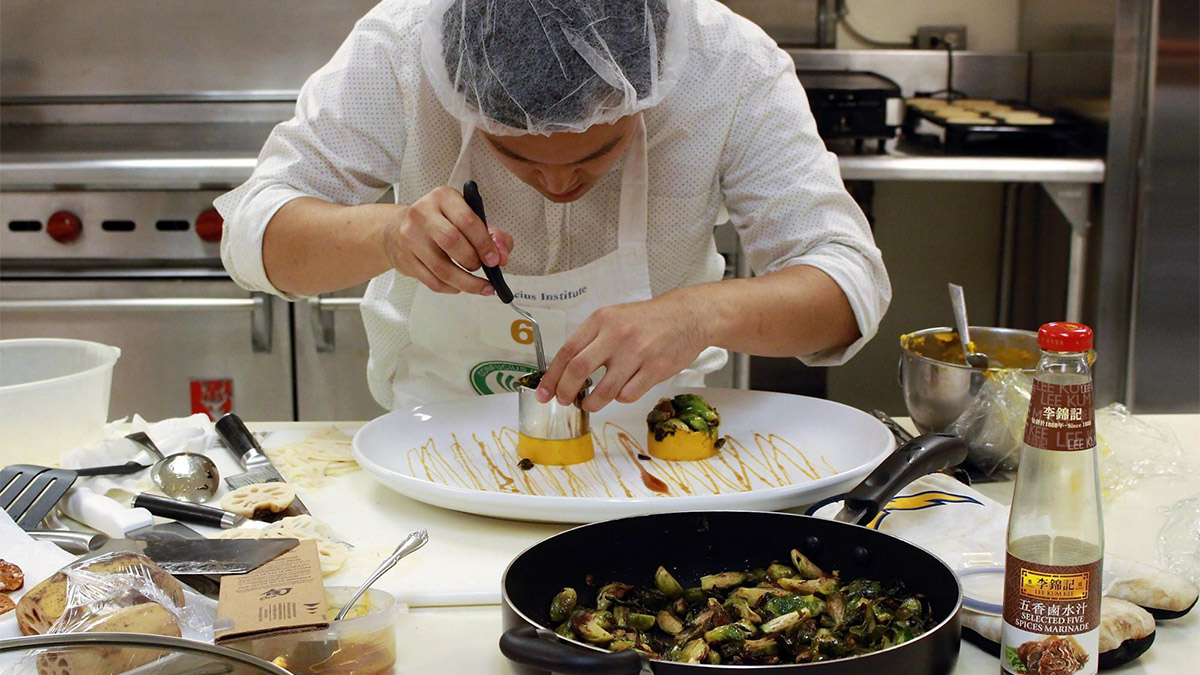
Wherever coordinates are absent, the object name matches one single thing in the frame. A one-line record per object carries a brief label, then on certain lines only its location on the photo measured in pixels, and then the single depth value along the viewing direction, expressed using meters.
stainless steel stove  2.54
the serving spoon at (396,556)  0.93
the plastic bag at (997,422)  1.27
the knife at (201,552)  0.97
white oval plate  1.15
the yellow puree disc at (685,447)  1.34
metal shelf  2.55
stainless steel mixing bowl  1.31
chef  1.29
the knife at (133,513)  1.14
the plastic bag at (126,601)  0.84
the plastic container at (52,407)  1.31
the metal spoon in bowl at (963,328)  1.41
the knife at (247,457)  1.29
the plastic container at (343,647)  0.84
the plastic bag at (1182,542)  1.05
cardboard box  0.84
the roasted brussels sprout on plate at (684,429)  1.34
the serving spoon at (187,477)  1.25
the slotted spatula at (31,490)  1.15
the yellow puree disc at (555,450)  1.32
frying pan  0.90
